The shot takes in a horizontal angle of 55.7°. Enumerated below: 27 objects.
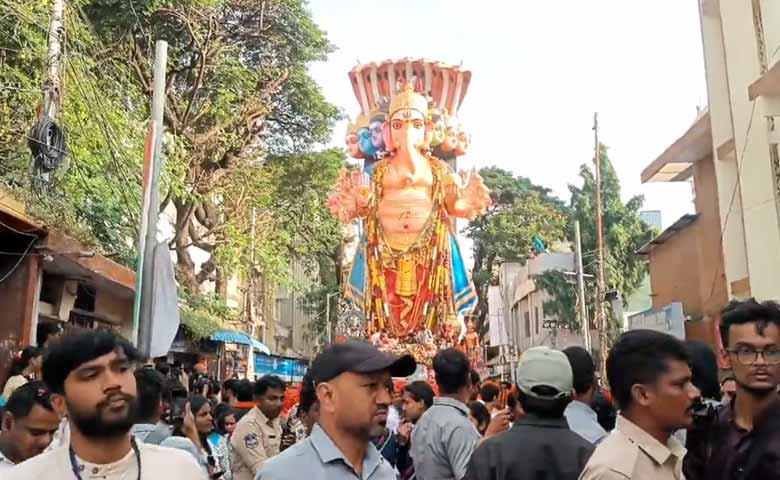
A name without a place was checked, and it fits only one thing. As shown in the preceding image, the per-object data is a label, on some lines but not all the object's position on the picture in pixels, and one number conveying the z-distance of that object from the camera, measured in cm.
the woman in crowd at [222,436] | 539
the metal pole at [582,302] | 2155
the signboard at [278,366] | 2965
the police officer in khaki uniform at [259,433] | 482
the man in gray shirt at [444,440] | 369
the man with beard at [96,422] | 206
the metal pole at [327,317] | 3212
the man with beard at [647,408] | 213
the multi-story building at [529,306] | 2916
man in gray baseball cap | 262
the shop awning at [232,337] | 1826
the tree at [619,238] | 2748
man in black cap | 232
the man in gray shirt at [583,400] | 346
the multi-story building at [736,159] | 1012
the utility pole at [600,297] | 2091
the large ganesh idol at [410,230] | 2042
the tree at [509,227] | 3484
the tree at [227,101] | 1761
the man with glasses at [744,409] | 261
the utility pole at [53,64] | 972
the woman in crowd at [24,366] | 590
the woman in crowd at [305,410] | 416
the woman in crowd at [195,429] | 398
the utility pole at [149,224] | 655
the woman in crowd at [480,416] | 583
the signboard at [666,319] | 1311
